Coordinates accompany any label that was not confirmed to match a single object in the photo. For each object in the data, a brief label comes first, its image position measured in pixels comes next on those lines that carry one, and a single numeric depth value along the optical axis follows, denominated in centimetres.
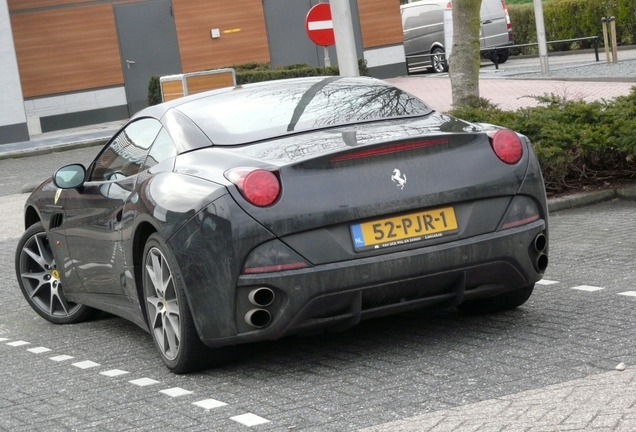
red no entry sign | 1447
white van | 3753
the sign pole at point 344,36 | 1275
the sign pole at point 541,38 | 2786
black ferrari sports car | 532
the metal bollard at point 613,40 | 2748
